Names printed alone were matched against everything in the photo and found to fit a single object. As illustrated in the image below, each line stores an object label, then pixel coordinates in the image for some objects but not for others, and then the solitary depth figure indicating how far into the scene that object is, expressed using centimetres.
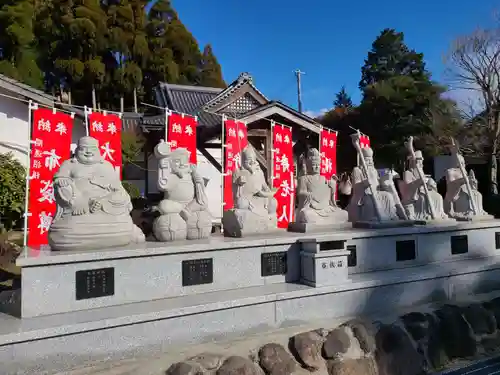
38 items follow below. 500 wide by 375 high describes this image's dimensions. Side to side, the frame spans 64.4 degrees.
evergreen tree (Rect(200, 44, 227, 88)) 2436
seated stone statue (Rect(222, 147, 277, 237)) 620
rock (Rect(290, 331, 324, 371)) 458
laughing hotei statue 488
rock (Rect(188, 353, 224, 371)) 425
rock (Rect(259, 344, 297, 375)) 440
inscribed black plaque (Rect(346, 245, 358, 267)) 628
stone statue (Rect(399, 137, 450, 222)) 824
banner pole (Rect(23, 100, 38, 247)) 579
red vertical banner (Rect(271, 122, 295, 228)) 954
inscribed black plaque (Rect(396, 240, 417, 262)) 675
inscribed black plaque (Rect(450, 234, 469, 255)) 739
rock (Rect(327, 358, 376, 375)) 459
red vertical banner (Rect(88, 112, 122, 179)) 715
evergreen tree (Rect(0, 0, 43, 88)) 1599
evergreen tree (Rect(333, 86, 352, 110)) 4503
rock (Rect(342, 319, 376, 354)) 500
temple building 1259
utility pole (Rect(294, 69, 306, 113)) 2939
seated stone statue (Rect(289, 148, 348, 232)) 687
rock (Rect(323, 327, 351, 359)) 475
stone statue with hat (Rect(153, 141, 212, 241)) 566
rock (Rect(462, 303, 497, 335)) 583
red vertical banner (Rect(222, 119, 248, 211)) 910
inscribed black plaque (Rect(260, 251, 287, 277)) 565
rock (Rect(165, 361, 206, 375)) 404
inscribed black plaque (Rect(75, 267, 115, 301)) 458
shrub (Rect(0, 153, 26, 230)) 951
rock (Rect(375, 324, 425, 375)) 489
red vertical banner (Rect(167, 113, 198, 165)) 843
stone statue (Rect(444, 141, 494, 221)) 866
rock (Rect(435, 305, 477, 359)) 541
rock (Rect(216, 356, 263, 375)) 412
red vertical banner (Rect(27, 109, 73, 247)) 636
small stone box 546
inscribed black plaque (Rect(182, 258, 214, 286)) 518
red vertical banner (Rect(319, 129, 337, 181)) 1023
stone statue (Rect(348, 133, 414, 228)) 726
